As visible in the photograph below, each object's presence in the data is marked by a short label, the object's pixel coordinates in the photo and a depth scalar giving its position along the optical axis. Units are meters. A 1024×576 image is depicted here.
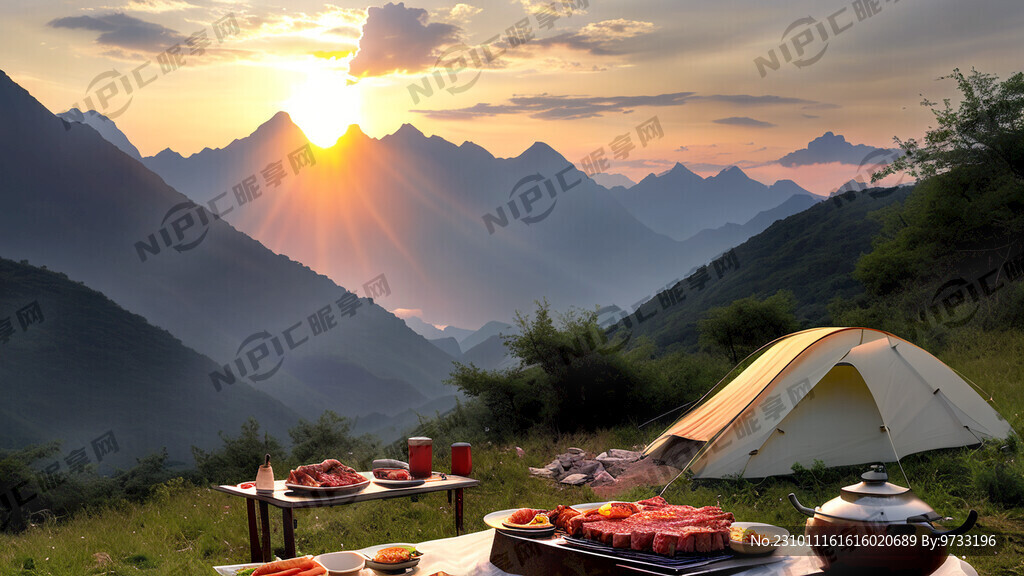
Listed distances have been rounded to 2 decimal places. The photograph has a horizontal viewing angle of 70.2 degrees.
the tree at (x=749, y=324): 16.00
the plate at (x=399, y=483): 4.35
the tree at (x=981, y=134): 20.69
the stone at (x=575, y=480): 8.91
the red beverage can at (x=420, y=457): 4.62
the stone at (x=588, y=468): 9.30
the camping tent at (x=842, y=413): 7.66
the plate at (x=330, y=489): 4.04
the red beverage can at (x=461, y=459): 4.81
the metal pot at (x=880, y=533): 2.54
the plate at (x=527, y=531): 3.35
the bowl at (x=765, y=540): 3.08
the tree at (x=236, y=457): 17.58
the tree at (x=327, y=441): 16.41
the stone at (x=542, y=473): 9.35
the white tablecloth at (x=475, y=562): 3.02
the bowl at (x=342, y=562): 2.91
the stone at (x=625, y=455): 9.67
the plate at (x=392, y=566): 3.14
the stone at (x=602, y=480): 8.80
